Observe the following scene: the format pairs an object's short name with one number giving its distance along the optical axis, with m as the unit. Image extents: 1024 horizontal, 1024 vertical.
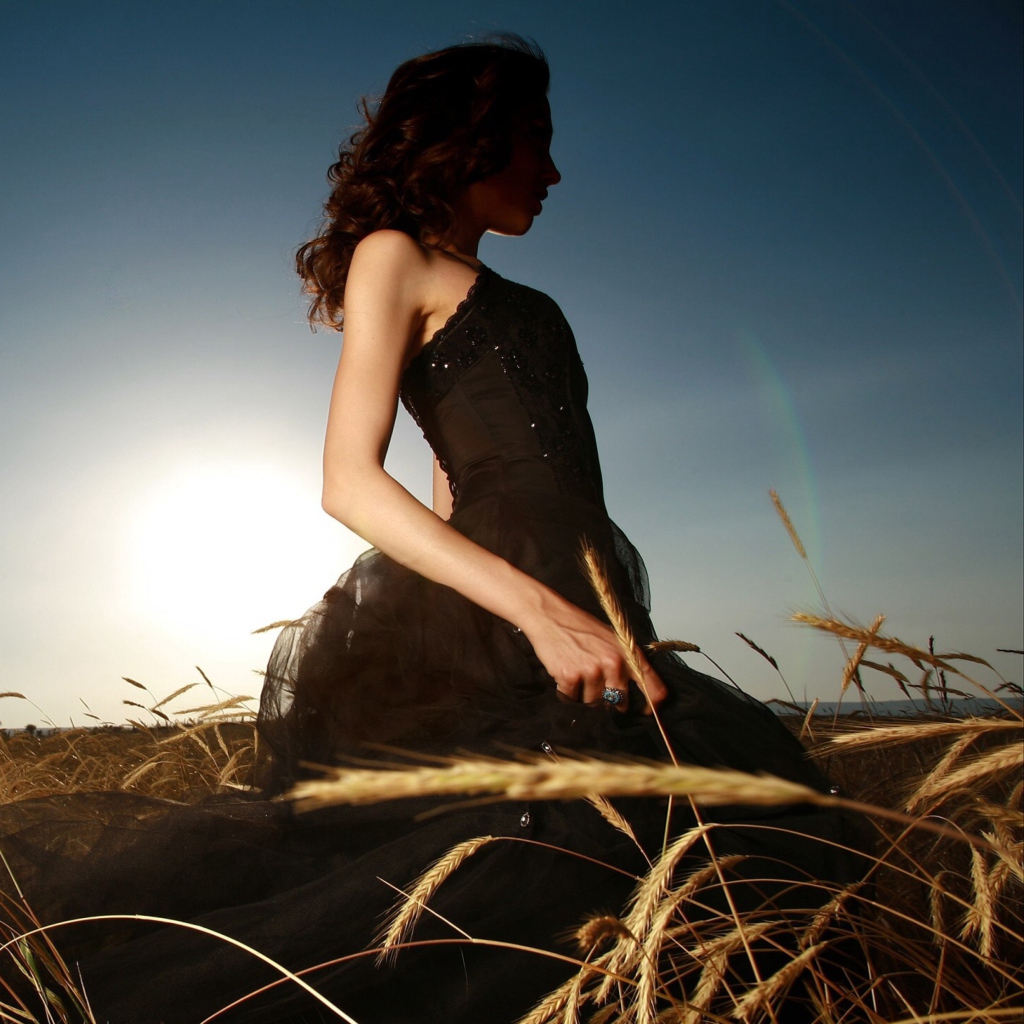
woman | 0.91
